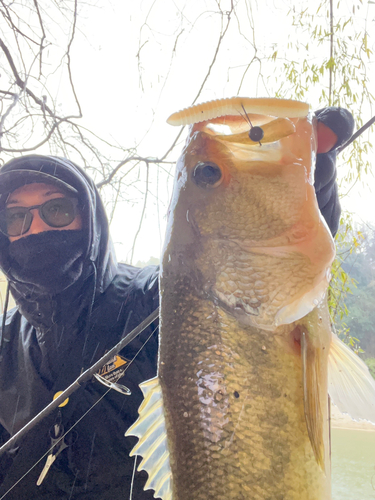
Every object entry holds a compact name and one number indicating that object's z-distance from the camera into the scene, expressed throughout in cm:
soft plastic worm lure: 59
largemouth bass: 68
